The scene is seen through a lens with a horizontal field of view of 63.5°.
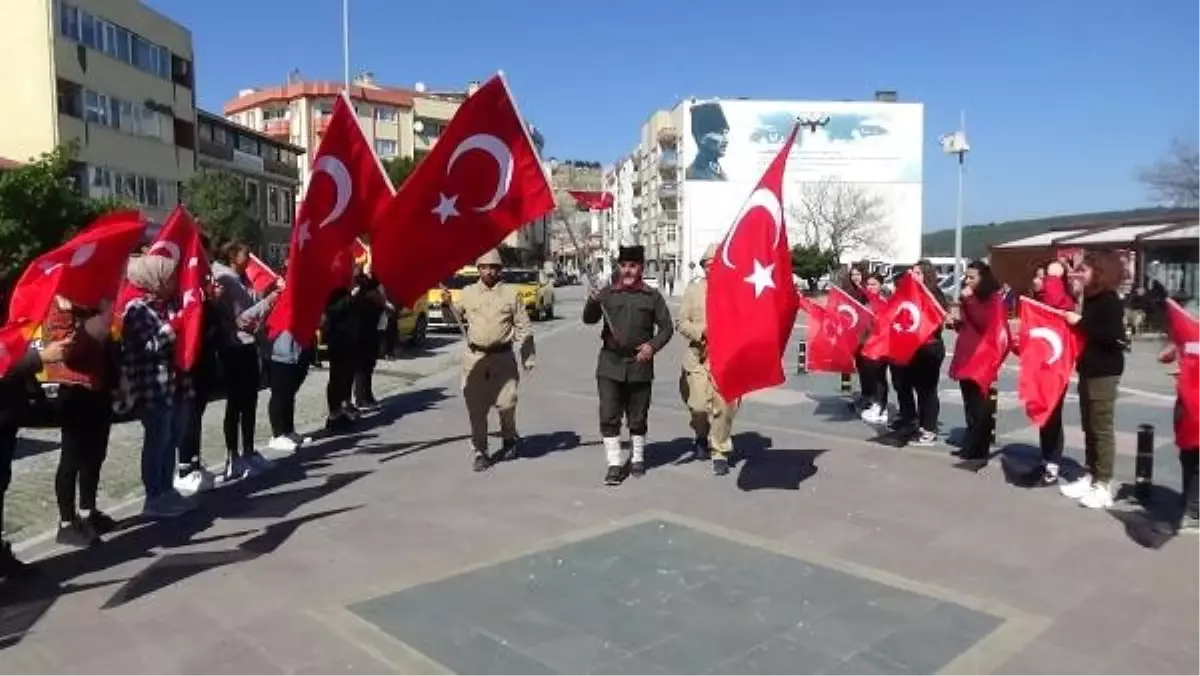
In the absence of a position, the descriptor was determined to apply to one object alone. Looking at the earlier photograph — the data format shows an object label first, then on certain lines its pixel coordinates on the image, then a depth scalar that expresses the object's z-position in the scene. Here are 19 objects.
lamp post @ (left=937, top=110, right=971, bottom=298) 39.06
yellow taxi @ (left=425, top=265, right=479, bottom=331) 24.20
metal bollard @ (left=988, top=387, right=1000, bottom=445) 8.19
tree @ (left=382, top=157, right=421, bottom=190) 58.62
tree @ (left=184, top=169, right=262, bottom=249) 36.41
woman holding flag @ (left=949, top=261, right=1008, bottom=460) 8.05
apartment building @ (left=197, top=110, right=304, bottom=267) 49.34
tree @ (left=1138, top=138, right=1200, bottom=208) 45.22
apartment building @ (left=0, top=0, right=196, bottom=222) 33.56
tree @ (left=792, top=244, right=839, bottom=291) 52.81
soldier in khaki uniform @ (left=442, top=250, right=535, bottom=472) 8.07
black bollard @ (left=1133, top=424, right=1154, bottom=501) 6.96
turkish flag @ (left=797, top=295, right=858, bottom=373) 10.35
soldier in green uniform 7.58
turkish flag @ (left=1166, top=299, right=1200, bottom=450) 6.18
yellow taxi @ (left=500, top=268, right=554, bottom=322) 31.09
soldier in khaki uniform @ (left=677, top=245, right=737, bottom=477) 7.86
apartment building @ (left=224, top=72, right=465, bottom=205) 84.56
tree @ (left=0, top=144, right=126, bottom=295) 19.78
